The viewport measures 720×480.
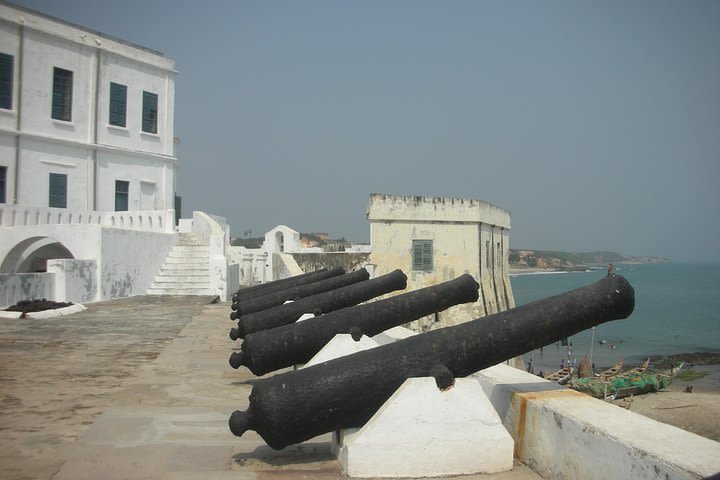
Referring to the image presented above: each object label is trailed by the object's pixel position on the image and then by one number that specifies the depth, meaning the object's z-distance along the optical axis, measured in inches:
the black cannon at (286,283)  355.3
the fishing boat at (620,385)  1019.5
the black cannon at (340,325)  195.6
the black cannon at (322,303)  254.5
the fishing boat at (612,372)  1181.2
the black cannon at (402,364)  133.6
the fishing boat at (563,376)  1158.3
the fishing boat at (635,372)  1213.4
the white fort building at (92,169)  712.4
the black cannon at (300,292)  301.3
